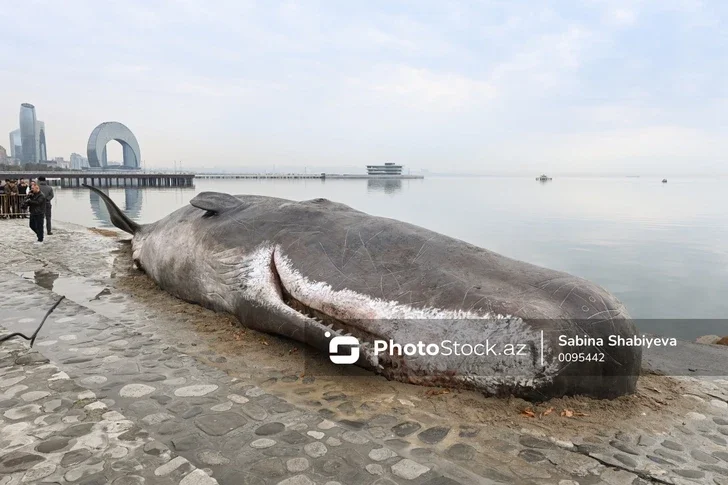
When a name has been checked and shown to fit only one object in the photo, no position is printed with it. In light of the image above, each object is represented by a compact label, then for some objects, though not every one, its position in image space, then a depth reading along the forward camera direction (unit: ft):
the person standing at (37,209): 46.80
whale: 14.17
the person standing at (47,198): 52.28
